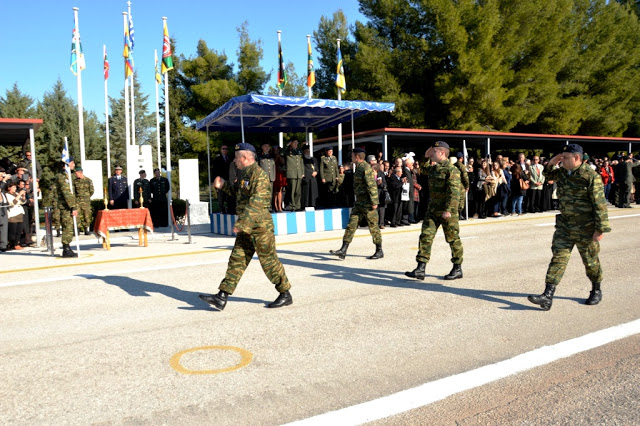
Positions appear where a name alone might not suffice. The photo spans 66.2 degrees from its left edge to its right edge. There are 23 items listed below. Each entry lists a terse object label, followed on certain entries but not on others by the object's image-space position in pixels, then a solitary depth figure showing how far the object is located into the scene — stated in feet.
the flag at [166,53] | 57.52
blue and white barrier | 44.27
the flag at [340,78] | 60.44
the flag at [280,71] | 59.26
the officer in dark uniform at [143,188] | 54.39
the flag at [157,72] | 76.66
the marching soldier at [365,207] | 29.53
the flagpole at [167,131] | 57.36
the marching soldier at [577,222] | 18.15
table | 36.68
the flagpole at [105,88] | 71.97
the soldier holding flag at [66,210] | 33.60
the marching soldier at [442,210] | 23.31
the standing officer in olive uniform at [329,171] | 51.26
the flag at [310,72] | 61.00
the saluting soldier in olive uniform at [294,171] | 47.75
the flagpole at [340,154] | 54.54
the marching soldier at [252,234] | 18.86
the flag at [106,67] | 71.77
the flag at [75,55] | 53.67
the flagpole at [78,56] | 53.42
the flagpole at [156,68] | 76.48
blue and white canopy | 43.30
